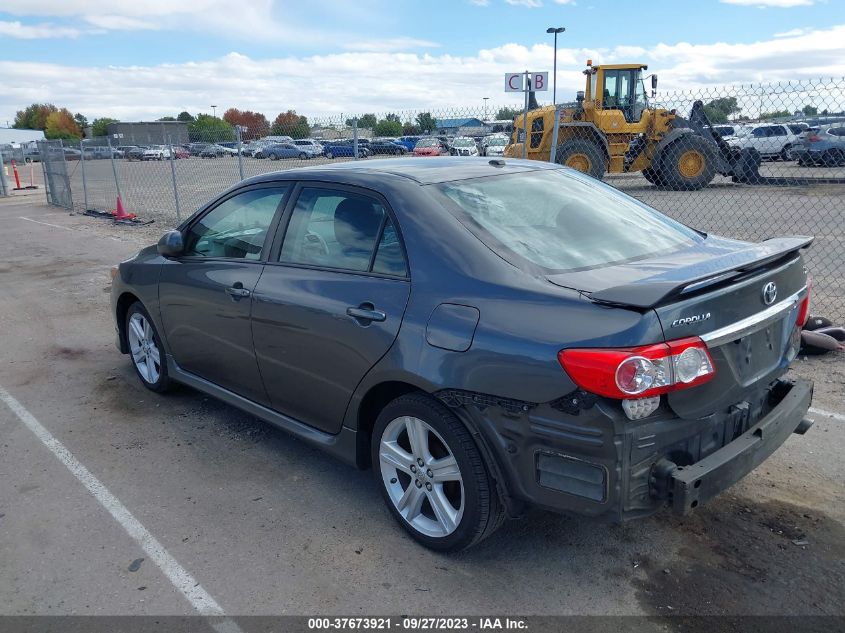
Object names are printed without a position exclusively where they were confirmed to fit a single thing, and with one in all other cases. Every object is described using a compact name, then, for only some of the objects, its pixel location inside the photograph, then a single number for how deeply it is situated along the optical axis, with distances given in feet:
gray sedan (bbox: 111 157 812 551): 8.22
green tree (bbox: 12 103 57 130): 393.09
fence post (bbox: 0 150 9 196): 86.17
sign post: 30.86
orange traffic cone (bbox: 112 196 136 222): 53.62
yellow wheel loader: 55.72
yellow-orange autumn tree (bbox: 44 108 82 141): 340.80
